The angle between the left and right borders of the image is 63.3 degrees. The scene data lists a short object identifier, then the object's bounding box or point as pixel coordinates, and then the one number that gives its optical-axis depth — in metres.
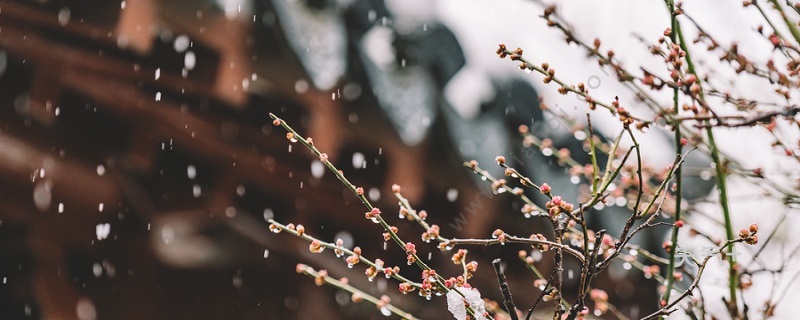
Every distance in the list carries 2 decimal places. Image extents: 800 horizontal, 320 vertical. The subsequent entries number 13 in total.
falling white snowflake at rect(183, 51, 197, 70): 2.72
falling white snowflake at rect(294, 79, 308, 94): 2.81
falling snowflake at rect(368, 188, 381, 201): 3.40
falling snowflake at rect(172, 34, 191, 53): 2.63
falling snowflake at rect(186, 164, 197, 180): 3.37
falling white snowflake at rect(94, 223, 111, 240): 3.02
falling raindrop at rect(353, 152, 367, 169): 3.51
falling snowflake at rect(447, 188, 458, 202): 3.72
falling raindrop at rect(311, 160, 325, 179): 3.19
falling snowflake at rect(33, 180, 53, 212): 2.86
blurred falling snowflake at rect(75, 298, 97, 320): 2.84
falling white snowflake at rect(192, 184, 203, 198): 3.34
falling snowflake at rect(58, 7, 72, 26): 2.37
